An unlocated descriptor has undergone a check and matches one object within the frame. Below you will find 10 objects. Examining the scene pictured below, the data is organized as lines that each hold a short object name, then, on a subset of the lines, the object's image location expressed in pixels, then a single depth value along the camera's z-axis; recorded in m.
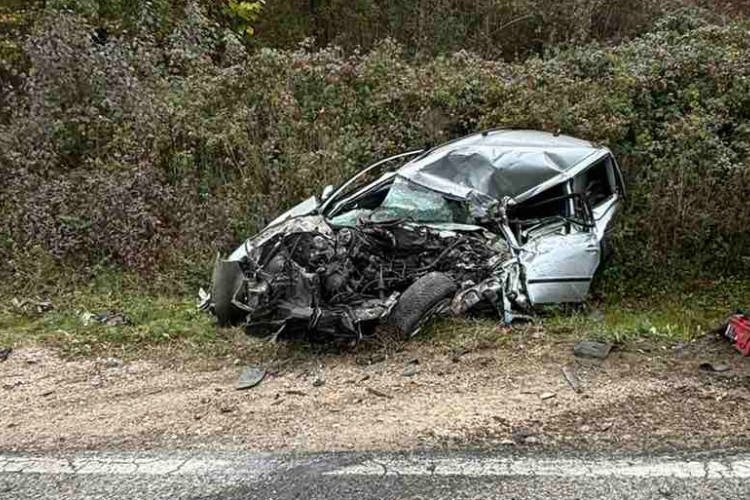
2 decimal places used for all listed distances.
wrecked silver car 5.15
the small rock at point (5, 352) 5.47
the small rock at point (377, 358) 4.97
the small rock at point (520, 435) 3.53
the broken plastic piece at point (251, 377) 4.65
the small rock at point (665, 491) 2.93
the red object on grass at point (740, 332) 4.42
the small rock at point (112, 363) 5.21
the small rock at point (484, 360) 4.70
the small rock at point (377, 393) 4.28
